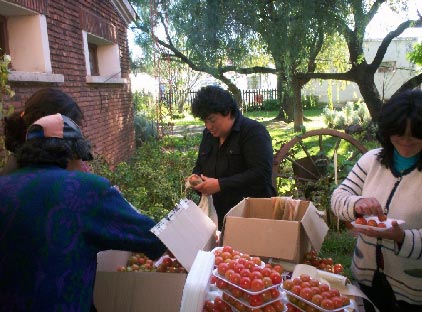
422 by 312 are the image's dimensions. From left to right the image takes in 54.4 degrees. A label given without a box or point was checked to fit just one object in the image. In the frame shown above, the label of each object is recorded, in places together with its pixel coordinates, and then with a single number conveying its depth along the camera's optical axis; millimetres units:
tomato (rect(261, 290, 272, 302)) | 1495
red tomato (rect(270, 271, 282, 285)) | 1537
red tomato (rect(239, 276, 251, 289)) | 1481
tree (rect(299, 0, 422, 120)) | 8453
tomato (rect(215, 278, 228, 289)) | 1550
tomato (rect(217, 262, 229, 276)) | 1577
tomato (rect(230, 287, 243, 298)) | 1512
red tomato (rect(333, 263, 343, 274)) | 1898
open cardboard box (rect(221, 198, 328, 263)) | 1865
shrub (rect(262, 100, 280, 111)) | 25406
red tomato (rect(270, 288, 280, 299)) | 1513
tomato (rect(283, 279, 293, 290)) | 1558
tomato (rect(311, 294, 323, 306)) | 1464
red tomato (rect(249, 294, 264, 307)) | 1480
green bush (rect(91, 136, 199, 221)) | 4909
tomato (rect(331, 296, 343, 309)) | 1459
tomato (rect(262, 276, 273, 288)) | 1492
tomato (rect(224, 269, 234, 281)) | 1534
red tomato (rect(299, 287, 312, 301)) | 1489
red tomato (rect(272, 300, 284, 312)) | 1510
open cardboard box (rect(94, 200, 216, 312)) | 1473
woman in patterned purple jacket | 1204
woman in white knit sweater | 1795
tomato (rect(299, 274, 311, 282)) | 1593
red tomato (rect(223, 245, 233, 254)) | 1772
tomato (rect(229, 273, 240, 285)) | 1507
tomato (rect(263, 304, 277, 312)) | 1489
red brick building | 4508
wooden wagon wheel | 4938
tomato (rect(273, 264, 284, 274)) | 1712
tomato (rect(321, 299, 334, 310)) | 1446
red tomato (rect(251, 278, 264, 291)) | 1466
